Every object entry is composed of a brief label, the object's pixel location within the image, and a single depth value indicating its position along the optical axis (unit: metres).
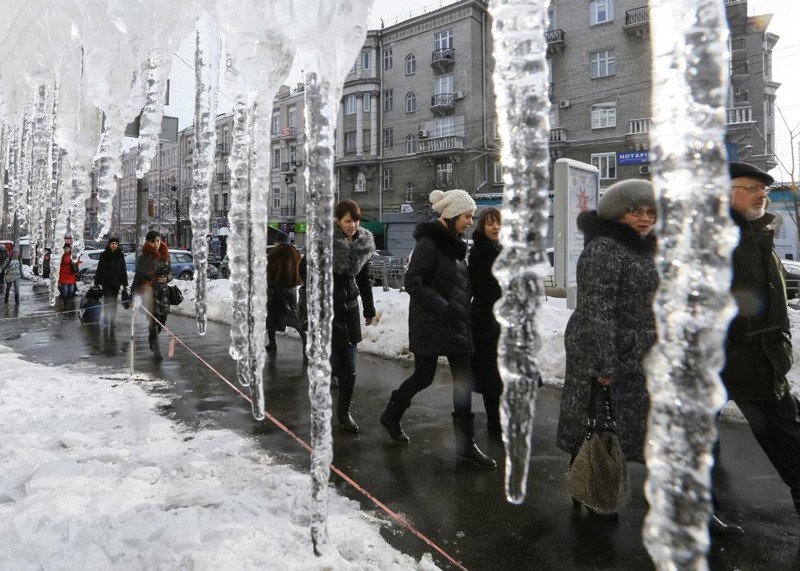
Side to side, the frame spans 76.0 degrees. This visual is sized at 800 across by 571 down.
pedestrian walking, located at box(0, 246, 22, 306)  13.65
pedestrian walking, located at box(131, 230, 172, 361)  7.32
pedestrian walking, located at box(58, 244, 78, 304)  11.70
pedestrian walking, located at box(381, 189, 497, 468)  3.65
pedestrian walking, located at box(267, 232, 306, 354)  7.13
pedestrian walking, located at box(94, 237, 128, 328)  9.34
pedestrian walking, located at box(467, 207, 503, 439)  3.96
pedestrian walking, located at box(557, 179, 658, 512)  2.69
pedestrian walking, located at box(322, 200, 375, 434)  4.35
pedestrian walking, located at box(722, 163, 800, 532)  2.56
